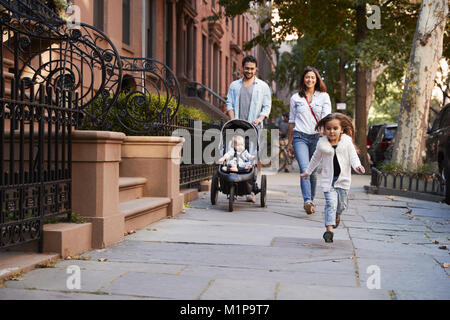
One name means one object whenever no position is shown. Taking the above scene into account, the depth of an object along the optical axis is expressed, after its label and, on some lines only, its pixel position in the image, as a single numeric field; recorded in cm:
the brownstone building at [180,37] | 1479
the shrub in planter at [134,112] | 795
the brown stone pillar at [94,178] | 539
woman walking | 846
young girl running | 615
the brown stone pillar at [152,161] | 753
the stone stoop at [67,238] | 491
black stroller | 848
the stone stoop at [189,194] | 932
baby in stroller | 853
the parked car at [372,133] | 2541
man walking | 916
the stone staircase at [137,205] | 643
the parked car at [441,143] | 1083
